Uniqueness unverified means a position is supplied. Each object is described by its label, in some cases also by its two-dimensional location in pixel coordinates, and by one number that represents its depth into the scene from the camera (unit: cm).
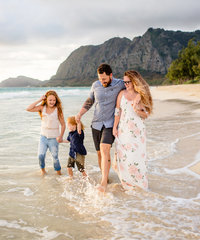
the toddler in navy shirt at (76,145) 468
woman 396
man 420
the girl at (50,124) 498
